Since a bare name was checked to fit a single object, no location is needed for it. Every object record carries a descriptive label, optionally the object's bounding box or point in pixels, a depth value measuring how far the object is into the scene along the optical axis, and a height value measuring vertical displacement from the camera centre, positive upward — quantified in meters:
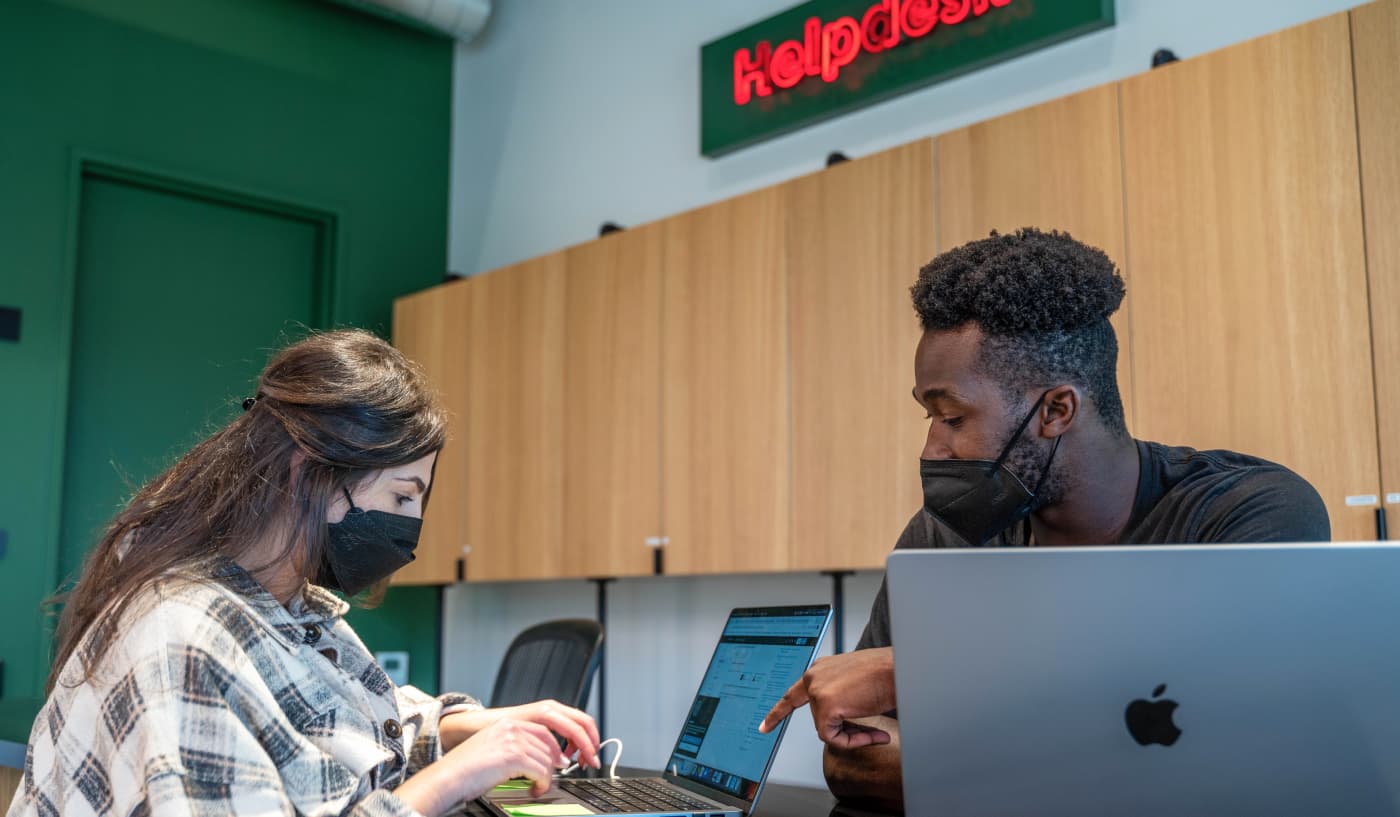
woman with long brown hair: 1.06 -0.08
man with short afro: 1.41 +0.16
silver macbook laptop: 0.80 -0.09
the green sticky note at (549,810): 1.26 -0.27
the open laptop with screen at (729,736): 1.28 -0.21
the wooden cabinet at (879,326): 2.17 +0.51
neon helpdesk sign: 3.12 +1.35
